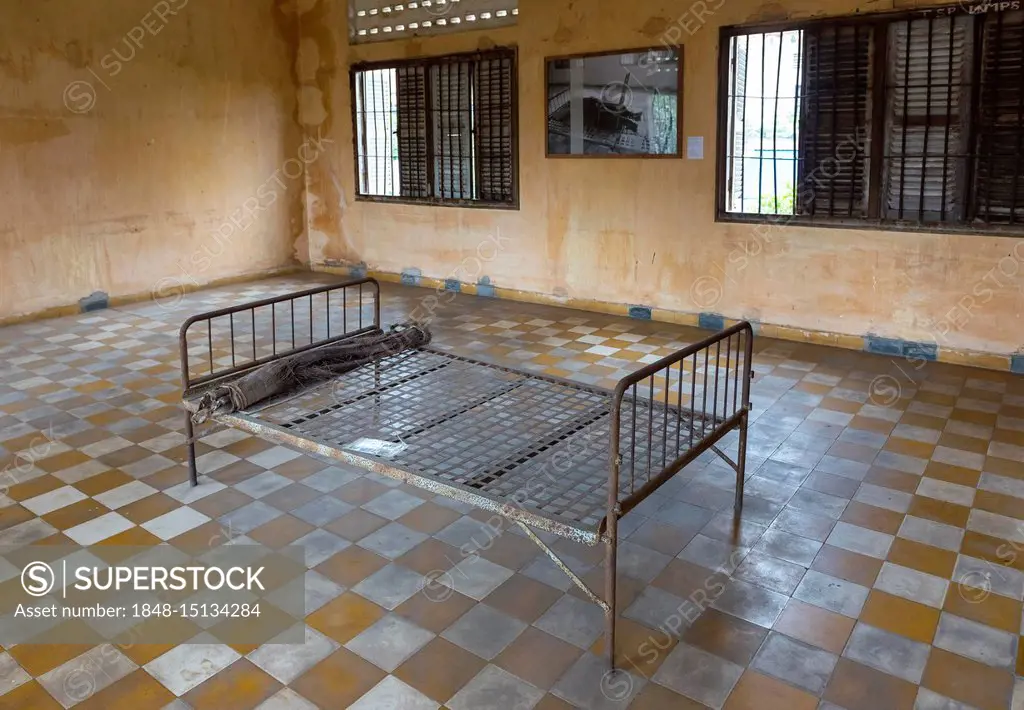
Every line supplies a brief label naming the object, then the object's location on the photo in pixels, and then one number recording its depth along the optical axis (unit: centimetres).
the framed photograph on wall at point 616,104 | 647
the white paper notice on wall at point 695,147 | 641
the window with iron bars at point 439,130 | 746
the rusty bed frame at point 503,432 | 278
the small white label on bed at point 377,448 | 324
